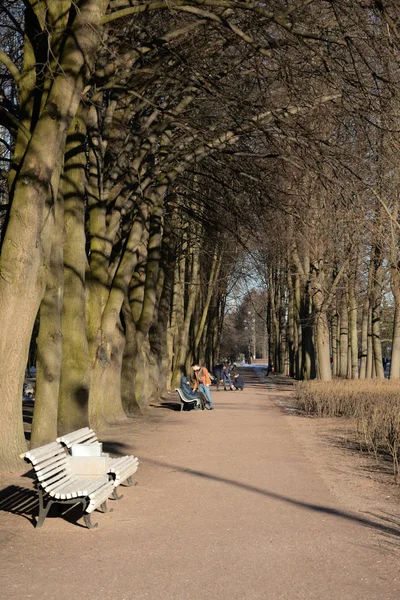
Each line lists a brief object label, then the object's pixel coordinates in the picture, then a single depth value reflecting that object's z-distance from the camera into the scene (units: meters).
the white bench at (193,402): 26.27
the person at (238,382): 41.91
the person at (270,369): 74.38
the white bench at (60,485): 8.11
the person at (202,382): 27.36
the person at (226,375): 43.00
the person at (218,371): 44.53
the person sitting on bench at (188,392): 26.39
